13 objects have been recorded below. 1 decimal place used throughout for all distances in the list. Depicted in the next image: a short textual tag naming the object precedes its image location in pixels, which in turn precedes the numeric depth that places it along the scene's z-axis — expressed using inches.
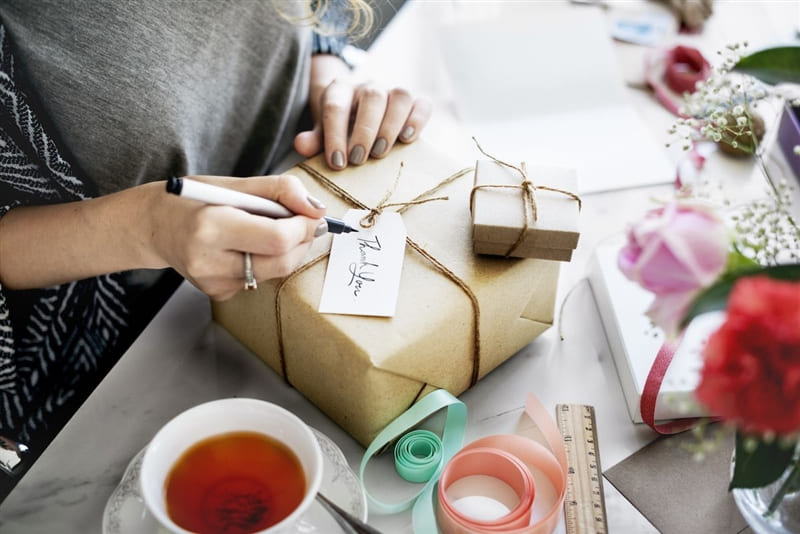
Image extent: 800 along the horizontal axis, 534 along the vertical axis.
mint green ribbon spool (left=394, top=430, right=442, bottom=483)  31.1
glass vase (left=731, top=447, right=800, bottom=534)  27.4
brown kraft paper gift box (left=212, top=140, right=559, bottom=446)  30.3
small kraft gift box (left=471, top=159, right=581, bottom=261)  31.7
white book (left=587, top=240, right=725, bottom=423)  33.0
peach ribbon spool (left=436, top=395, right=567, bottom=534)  28.7
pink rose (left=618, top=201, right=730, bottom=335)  19.4
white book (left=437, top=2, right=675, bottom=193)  46.1
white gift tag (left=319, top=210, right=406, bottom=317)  30.8
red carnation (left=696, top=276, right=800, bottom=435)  17.1
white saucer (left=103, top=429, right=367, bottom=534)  27.6
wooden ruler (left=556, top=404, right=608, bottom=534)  30.2
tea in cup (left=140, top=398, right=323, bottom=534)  26.5
